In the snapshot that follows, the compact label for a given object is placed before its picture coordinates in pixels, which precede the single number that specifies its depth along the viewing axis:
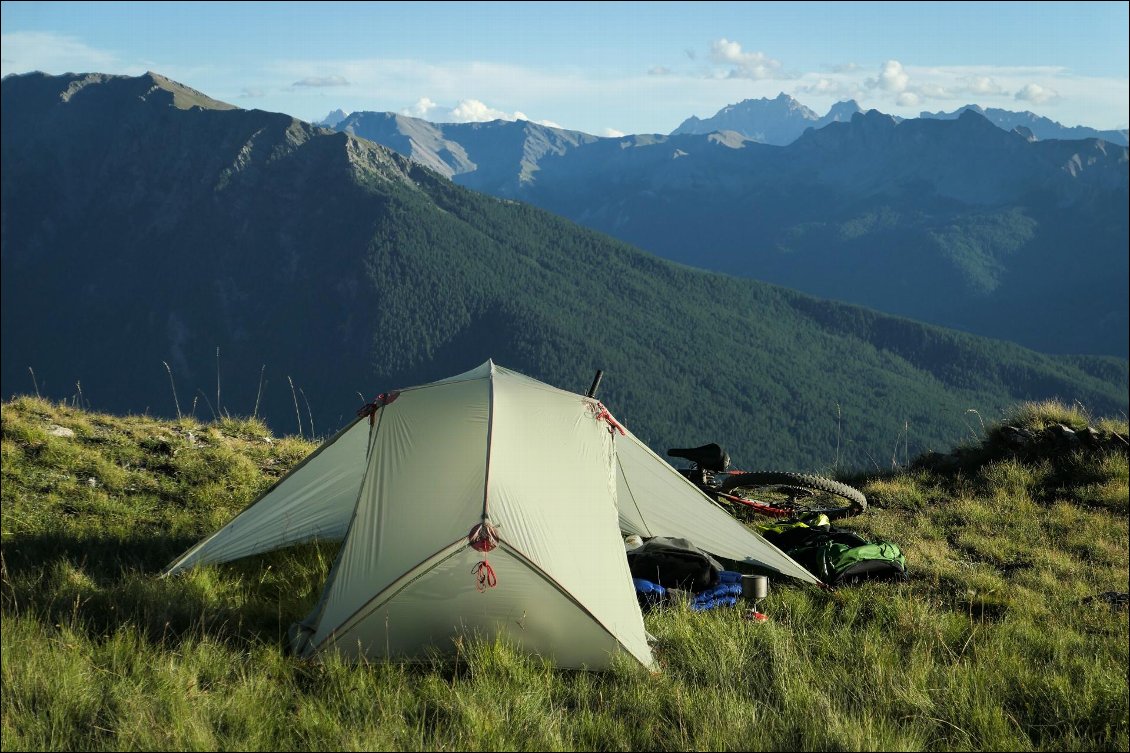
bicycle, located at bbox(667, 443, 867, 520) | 9.70
